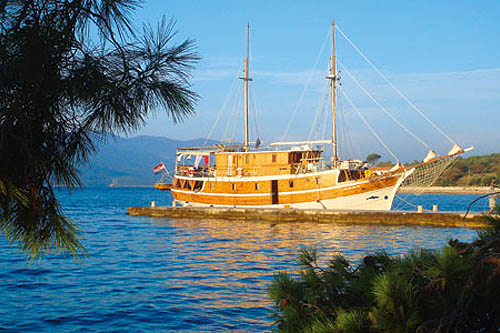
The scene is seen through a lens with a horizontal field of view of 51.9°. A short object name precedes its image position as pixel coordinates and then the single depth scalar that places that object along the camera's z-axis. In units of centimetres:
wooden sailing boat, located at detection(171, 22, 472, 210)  3522
